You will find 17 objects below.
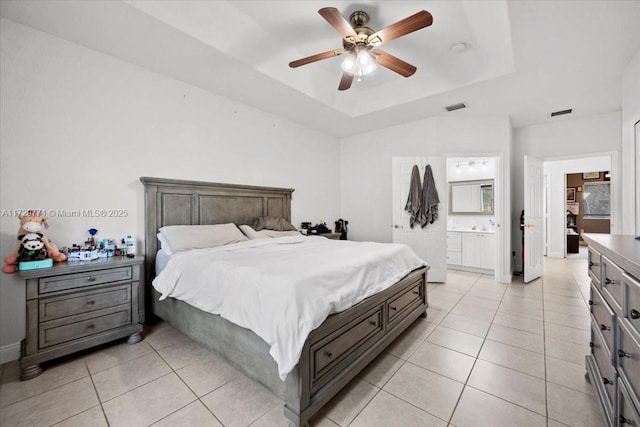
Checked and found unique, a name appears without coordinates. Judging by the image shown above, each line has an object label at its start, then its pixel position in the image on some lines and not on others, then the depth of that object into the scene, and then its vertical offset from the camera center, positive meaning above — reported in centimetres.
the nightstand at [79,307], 194 -74
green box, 196 -37
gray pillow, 377 -15
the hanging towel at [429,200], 429 +21
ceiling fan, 199 +143
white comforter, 147 -48
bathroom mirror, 526 +32
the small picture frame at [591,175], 827 +115
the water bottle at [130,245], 265 -31
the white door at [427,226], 433 -16
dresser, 104 -53
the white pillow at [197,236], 268 -23
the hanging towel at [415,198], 434 +25
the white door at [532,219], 432 -10
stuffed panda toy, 202 -25
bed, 152 -83
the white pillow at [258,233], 343 -25
